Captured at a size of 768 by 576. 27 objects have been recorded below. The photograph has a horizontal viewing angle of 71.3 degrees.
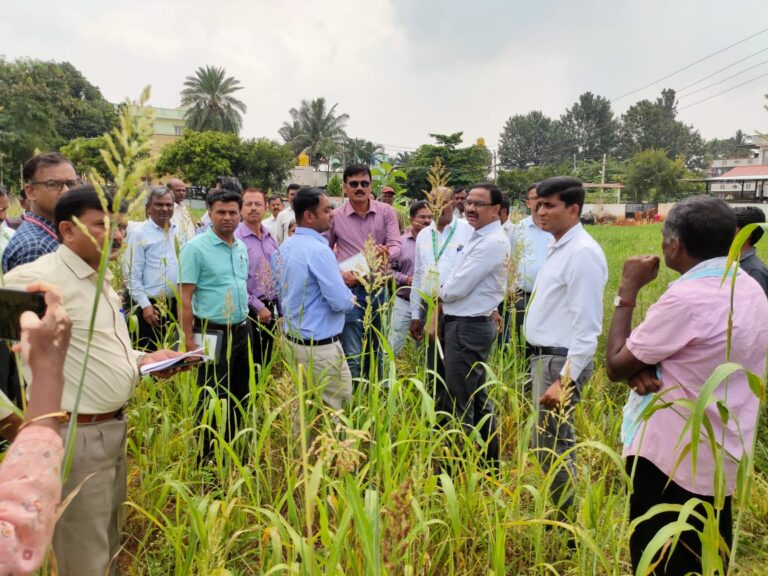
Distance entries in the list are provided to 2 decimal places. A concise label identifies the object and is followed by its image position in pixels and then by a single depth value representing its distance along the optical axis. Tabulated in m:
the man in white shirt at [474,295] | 3.47
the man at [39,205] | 2.44
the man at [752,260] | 2.91
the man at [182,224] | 4.27
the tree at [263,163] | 33.09
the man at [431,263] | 4.10
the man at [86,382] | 1.75
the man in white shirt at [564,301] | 2.57
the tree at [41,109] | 23.50
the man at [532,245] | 4.89
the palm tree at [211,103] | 46.12
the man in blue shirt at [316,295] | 3.27
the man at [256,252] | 4.17
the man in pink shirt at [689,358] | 1.69
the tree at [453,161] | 27.47
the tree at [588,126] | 78.94
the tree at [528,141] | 81.69
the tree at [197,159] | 30.42
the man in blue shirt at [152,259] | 4.14
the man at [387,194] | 8.59
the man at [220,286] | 3.33
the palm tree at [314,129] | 56.03
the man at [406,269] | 4.75
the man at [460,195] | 7.06
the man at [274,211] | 7.70
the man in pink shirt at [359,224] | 4.48
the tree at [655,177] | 38.50
